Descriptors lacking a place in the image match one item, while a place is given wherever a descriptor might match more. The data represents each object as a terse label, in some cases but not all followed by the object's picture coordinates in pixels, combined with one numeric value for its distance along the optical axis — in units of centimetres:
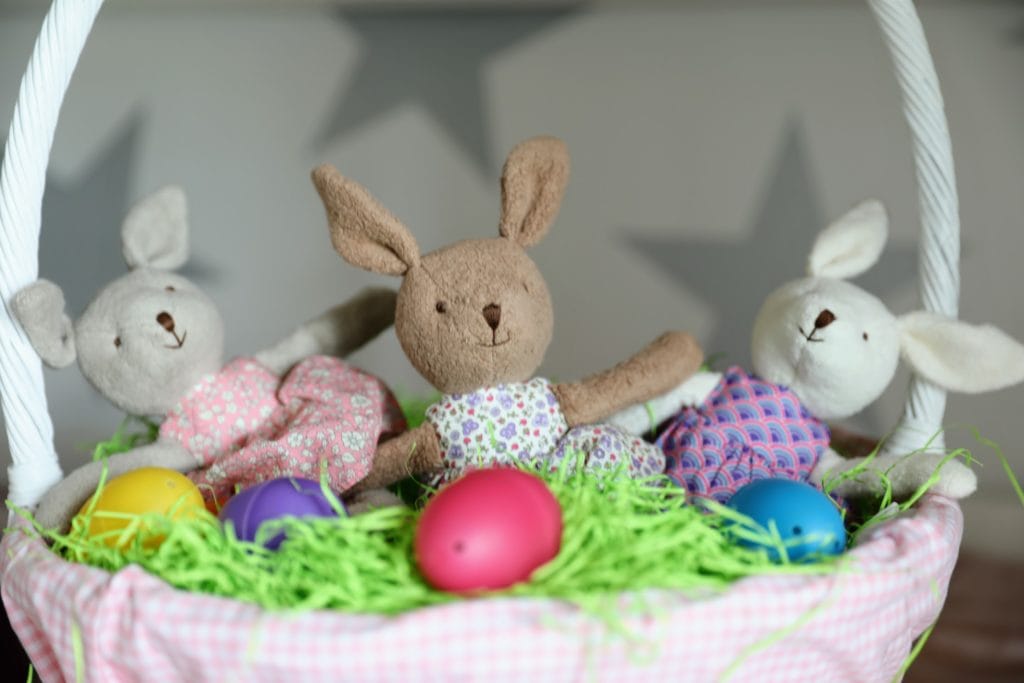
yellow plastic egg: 46
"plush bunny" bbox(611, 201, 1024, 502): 52
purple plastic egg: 45
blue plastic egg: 45
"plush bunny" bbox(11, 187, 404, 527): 52
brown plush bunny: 51
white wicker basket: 38
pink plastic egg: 40
